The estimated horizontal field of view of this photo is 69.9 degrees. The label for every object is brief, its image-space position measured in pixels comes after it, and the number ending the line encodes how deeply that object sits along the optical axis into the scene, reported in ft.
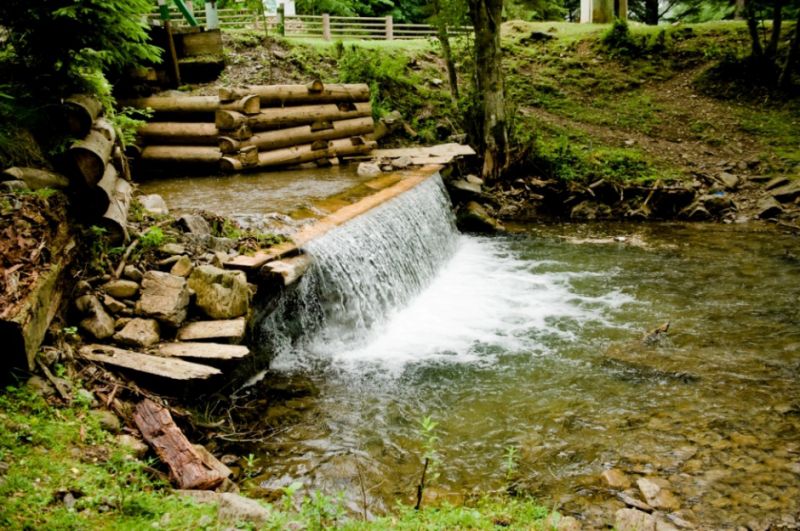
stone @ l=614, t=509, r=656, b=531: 11.38
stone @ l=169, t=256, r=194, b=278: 16.57
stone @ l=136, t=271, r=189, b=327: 15.02
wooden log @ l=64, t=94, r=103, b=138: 16.52
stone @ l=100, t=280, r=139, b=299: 15.21
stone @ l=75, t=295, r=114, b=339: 14.15
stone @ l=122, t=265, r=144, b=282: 15.79
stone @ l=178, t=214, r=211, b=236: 19.43
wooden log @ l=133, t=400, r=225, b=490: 11.50
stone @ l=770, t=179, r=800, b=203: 38.14
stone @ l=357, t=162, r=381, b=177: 35.12
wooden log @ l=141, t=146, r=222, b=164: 32.89
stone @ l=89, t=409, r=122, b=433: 11.83
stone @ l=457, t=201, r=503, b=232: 38.06
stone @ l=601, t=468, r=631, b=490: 13.03
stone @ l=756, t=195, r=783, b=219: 37.04
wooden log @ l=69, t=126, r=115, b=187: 15.92
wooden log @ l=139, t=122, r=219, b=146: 33.01
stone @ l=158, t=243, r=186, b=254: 17.38
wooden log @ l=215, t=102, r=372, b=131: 32.60
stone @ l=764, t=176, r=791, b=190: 39.29
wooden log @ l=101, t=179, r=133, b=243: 16.35
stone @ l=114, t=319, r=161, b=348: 14.28
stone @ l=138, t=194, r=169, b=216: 20.52
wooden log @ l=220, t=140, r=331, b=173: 33.03
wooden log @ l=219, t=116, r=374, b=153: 33.06
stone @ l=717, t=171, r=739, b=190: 40.45
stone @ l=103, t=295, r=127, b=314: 14.89
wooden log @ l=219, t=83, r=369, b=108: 33.93
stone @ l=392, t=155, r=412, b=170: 37.09
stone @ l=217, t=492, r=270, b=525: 9.45
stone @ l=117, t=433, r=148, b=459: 11.51
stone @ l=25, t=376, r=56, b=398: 11.50
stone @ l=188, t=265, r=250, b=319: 15.99
